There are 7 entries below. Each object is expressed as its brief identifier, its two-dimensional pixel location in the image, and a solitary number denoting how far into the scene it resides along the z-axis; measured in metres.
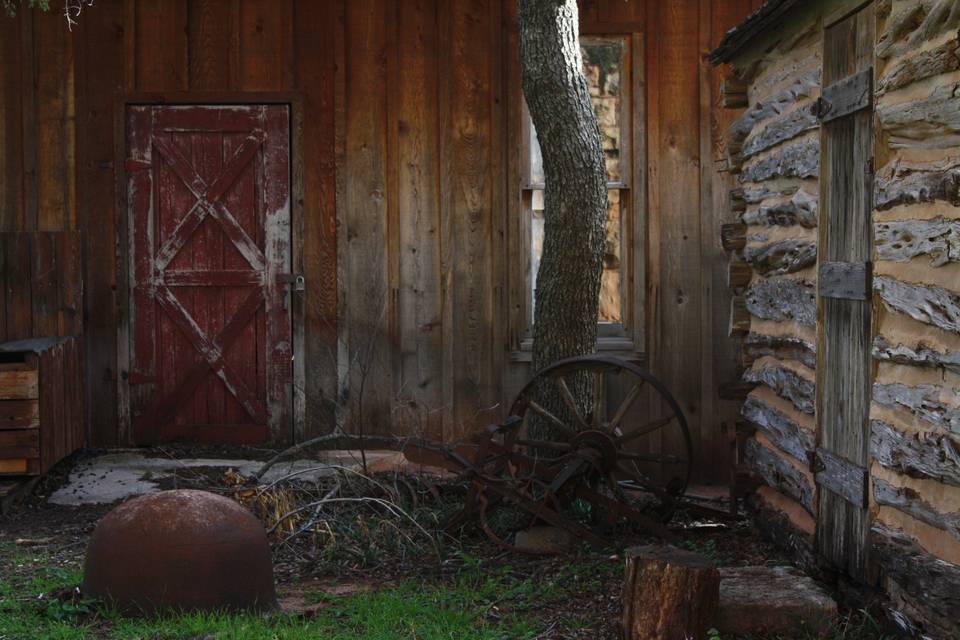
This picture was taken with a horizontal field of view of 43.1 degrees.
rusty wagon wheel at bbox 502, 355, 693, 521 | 6.93
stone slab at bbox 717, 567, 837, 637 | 5.24
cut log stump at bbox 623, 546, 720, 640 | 5.11
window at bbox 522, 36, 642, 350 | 9.09
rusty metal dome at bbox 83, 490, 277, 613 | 5.31
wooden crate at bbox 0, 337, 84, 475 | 7.85
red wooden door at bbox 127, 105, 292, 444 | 9.11
